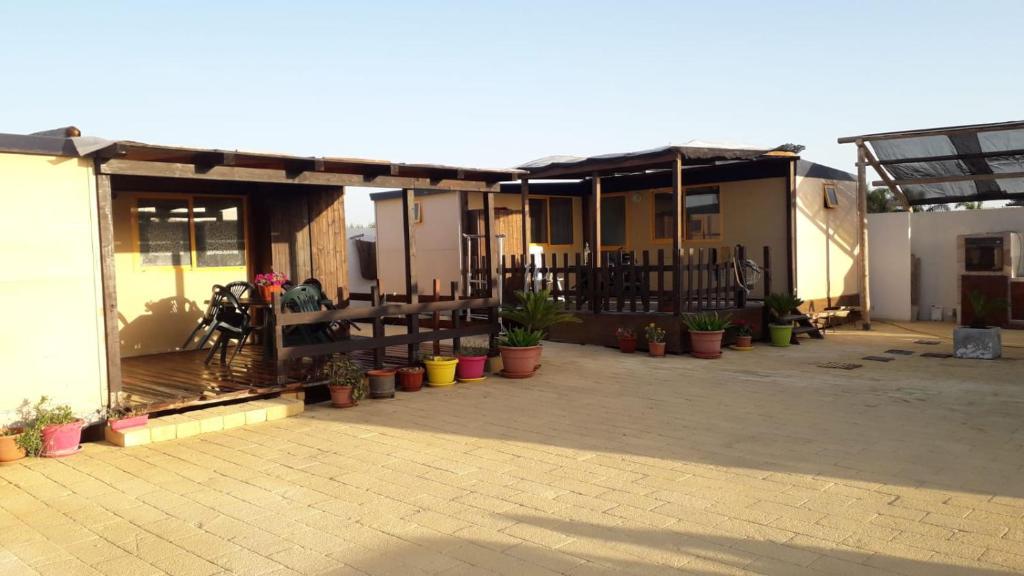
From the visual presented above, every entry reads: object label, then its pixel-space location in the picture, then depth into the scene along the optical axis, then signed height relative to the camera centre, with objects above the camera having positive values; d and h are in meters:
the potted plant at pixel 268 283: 8.27 -0.13
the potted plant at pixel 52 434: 5.32 -1.09
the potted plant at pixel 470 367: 8.09 -1.07
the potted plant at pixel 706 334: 9.59 -0.93
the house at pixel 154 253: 5.61 +0.21
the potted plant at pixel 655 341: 9.87 -1.03
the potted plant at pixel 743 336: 10.41 -1.06
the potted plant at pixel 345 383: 6.91 -1.03
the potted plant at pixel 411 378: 7.62 -1.10
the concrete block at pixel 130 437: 5.64 -1.19
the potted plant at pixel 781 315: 10.80 -0.83
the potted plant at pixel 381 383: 7.27 -1.08
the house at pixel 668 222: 10.90 +0.67
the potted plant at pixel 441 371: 7.86 -1.07
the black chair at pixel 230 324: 7.95 -0.54
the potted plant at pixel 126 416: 5.69 -1.06
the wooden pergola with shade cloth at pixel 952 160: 11.07 +1.44
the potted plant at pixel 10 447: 5.20 -1.14
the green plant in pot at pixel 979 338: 9.26 -1.04
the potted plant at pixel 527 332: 8.33 -0.76
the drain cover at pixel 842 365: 8.85 -1.28
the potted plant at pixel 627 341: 10.20 -1.05
